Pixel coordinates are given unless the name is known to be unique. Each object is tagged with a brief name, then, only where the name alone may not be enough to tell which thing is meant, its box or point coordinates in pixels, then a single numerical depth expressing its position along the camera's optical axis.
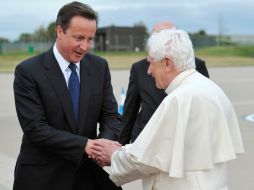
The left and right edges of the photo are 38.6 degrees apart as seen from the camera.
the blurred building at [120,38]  46.36
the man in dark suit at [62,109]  2.15
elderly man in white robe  1.82
